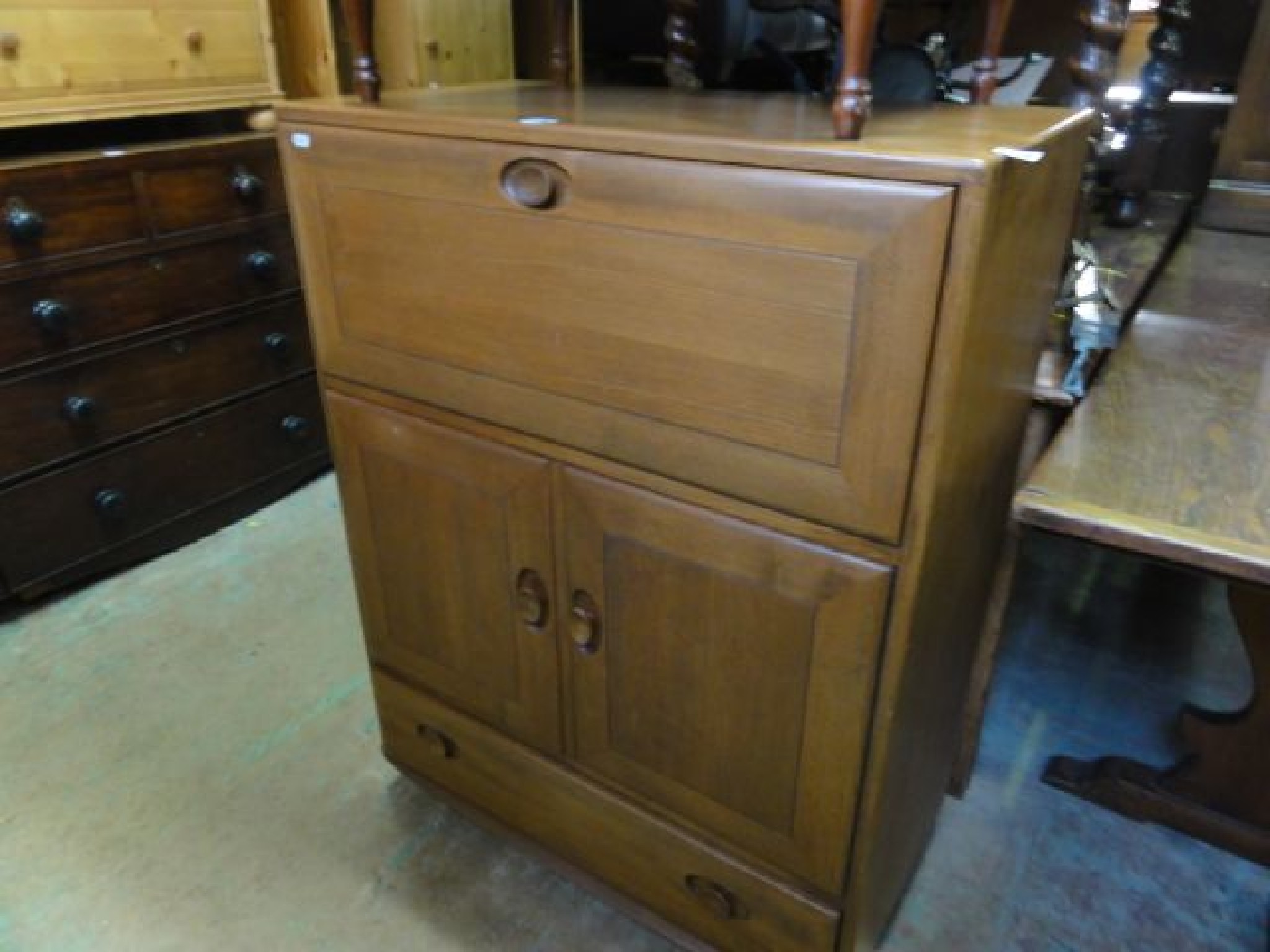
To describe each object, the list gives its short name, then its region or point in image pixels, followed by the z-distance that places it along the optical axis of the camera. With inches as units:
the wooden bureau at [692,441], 27.3
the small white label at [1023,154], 24.6
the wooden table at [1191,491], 38.9
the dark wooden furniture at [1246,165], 86.4
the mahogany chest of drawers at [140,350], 66.5
